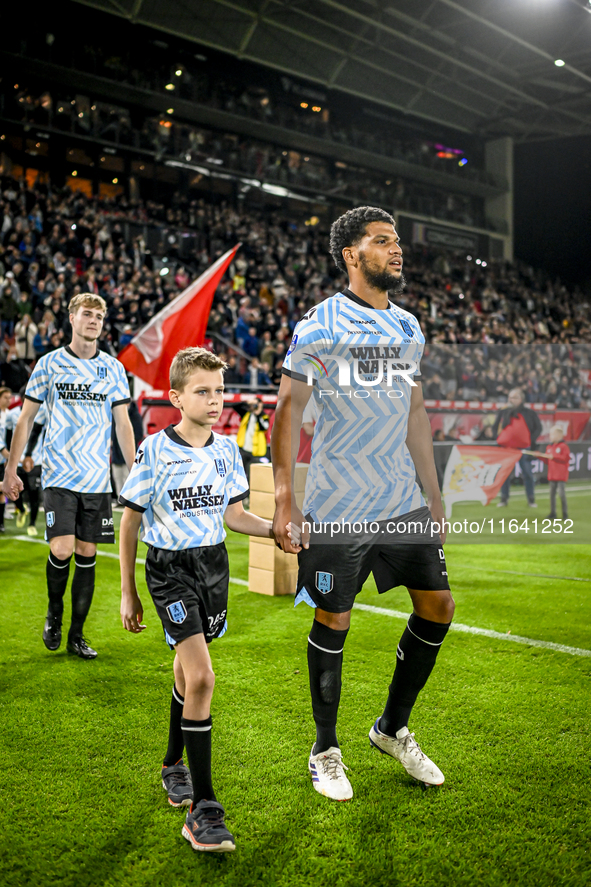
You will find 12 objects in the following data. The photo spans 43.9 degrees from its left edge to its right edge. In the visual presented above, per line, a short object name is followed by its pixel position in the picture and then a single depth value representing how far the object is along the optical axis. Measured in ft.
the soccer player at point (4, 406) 31.89
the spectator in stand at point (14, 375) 41.68
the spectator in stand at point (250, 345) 58.65
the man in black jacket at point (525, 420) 35.24
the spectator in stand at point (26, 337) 43.83
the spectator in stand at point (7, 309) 46.75
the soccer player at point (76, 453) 15.34
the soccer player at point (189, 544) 8.56
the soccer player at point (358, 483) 9.45
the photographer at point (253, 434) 40.45
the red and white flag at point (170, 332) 30.09
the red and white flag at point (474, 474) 31.58
